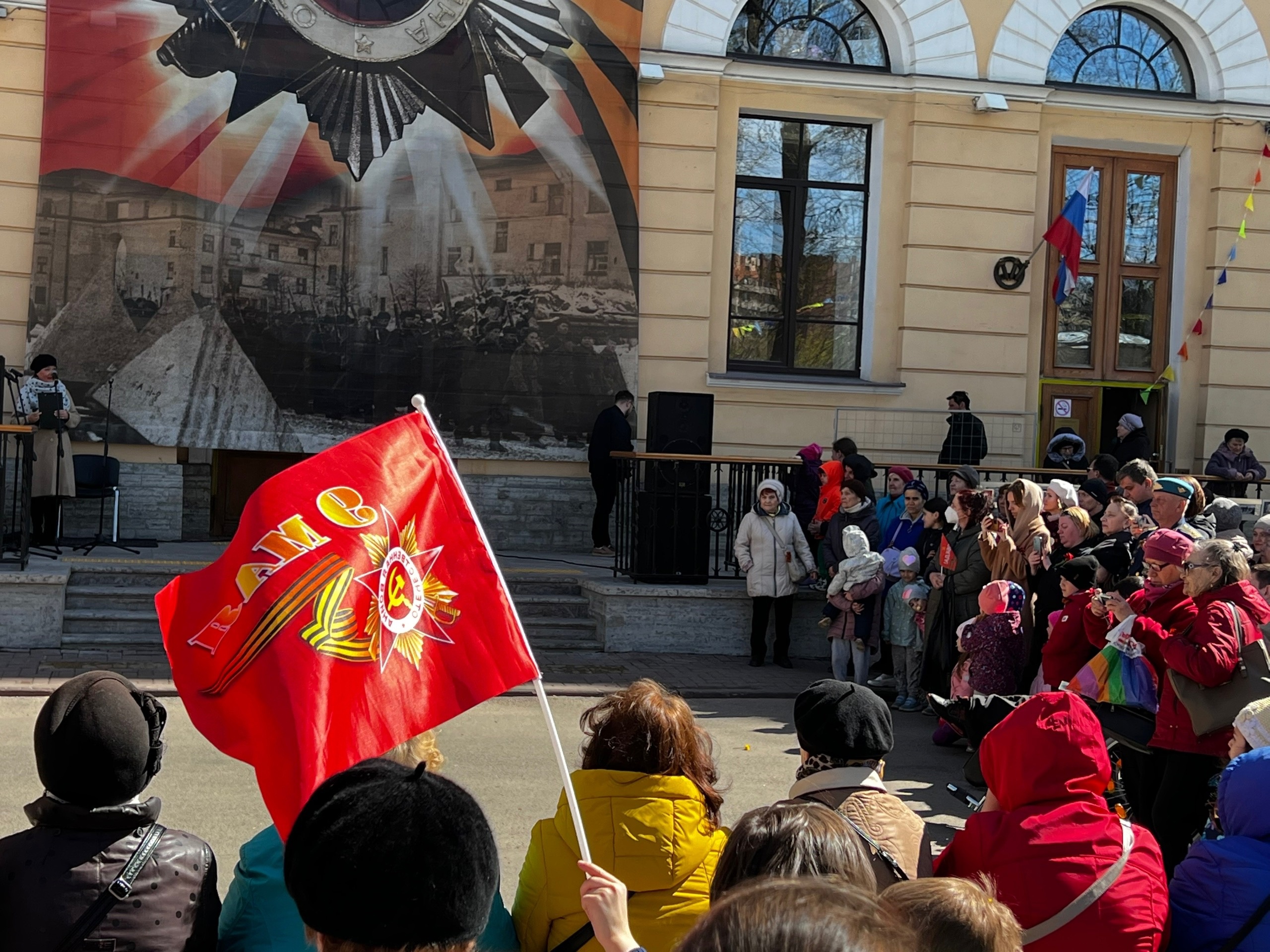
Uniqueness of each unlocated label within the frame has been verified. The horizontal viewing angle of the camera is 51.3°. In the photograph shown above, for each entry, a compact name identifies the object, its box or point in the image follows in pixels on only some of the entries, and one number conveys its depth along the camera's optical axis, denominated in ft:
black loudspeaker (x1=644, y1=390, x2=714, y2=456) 40.47
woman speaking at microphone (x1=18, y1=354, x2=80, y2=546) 39.86
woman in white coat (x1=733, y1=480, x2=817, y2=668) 37.65
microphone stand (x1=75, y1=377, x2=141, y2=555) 41.16
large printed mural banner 45.39
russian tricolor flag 50.42
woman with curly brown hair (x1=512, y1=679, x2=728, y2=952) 10.10
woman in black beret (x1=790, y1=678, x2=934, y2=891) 10.50
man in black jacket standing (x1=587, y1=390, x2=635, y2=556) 47.55
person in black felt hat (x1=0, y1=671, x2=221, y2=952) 8.61
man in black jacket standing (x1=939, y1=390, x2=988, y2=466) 49.90
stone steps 35.91
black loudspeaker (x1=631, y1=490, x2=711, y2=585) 40.19
